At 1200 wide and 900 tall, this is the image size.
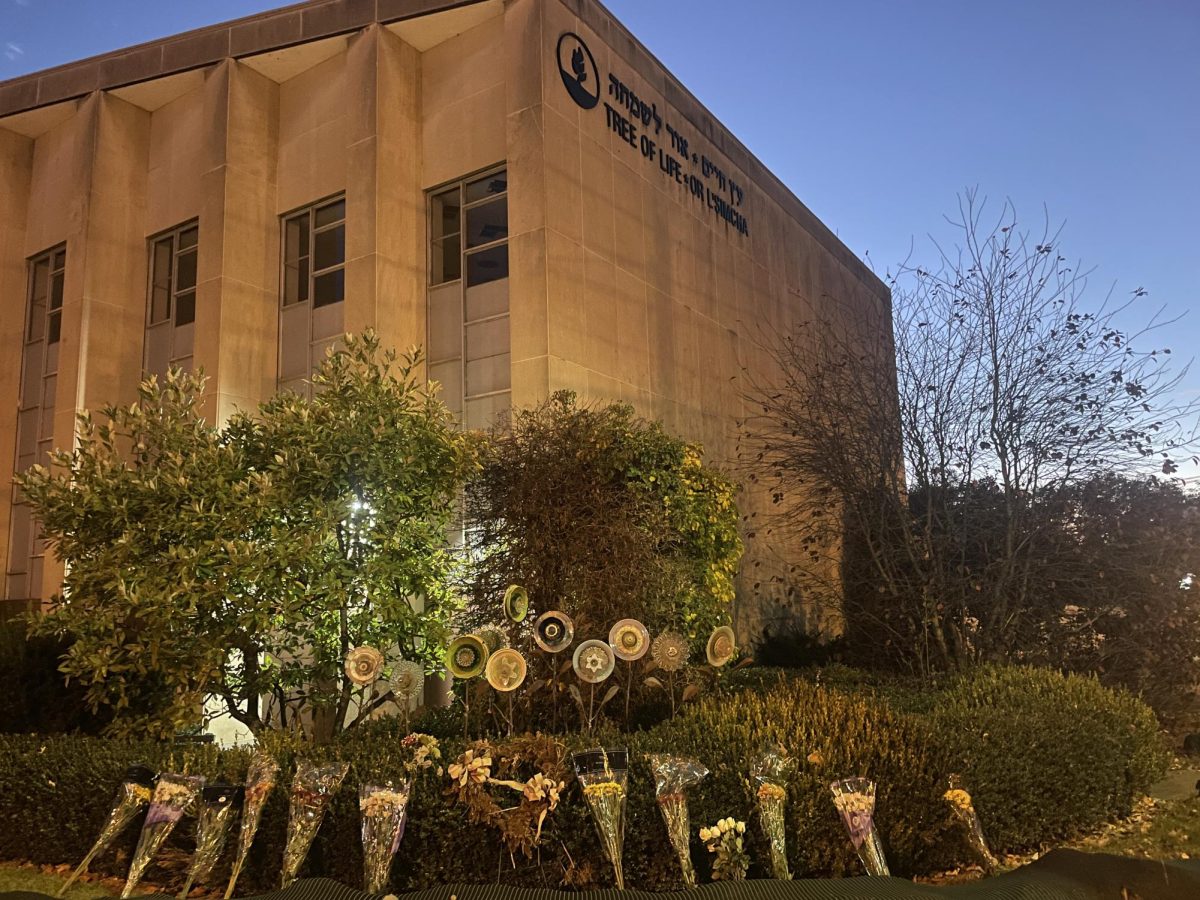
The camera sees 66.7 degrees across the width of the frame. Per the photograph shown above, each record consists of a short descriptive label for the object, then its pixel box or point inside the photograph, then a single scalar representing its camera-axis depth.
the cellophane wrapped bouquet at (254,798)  4.98
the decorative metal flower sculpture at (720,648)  7.38
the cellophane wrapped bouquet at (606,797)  4.76
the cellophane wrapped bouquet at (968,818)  5.21
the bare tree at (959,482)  10.80
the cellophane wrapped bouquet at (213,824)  4.98
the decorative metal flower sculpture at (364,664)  6.45
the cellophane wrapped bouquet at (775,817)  4.86
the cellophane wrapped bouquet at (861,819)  4.89
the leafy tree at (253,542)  6.71
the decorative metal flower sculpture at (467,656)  6.66
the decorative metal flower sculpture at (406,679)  6.89
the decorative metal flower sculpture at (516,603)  7.77
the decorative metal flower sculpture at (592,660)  6.77
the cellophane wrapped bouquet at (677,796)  4.82
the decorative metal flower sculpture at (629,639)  6.87
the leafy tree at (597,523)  8.91
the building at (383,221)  12.34
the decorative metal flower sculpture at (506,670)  6.49
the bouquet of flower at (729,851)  4.86
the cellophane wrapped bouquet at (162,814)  5.07
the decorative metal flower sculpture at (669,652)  7.17
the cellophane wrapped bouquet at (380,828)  4.73
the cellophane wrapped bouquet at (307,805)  4.89
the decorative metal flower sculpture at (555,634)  6.98
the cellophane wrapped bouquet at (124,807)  5.34
